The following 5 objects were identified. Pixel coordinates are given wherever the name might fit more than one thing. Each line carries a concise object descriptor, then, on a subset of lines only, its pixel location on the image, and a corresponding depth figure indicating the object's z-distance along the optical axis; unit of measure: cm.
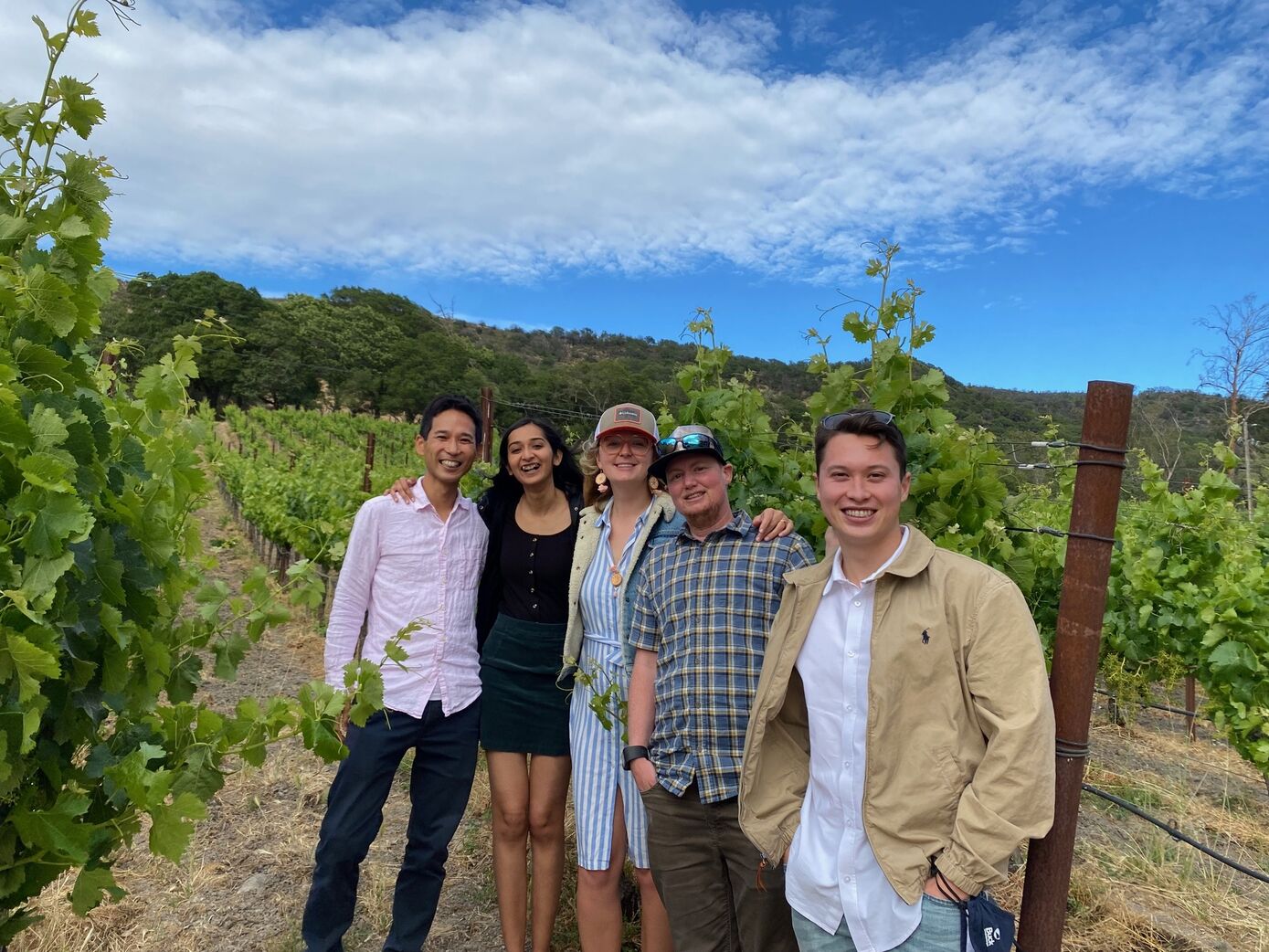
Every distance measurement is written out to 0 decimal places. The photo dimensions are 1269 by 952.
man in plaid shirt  214
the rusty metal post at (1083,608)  179
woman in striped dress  258
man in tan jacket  153
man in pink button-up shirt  278
